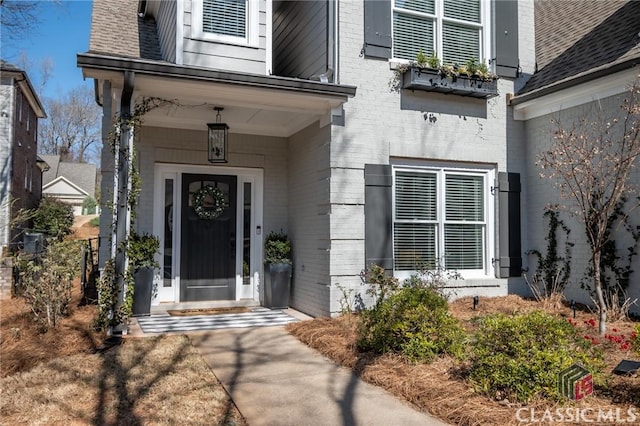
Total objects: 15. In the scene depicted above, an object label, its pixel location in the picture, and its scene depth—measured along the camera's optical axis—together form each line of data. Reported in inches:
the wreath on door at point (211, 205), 301.3
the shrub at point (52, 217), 729.0
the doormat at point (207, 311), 282.0
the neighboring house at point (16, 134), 607.5
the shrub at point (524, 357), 132.3
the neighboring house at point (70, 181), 1238.3
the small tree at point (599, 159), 210.5
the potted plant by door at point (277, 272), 297.0
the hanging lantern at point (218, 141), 278.1
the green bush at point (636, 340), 136.4
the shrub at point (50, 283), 227.8
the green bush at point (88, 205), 1239.9
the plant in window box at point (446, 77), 273.0
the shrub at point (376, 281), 258.7
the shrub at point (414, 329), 173.5
